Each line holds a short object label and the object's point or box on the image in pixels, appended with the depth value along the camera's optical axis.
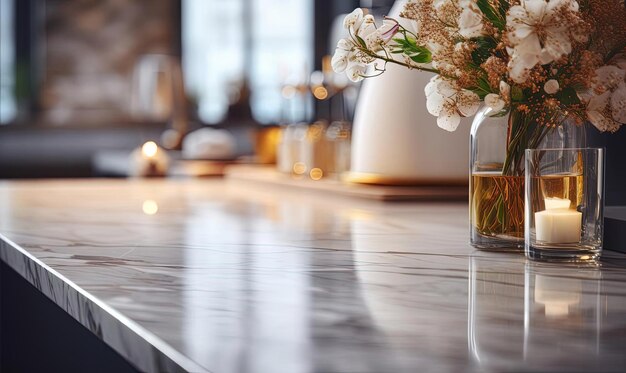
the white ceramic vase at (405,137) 1.95
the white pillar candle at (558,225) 1.18
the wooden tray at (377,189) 1.97
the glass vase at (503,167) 1.25
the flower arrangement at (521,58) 1.14
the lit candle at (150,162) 3.34
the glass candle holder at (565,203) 1.19
